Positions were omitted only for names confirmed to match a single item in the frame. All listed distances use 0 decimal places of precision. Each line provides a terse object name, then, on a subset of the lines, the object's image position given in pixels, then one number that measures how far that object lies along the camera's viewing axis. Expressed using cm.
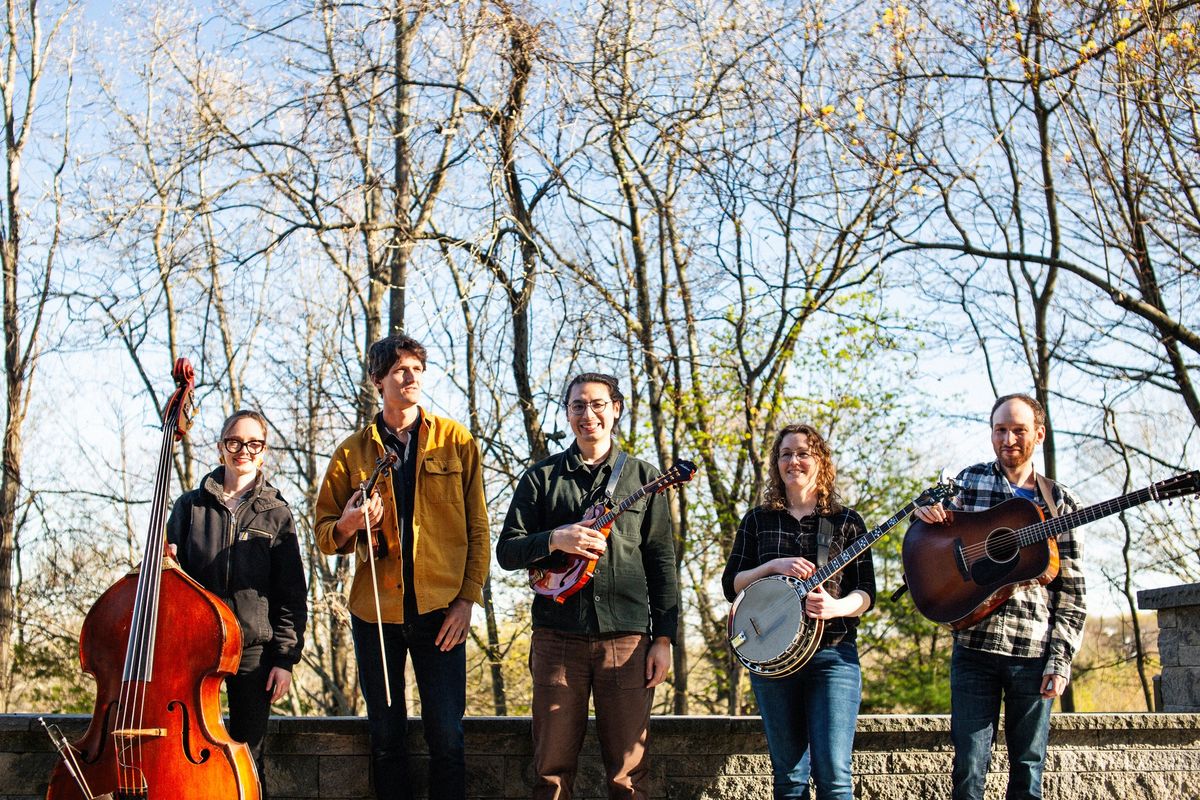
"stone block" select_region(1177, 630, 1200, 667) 530
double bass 346
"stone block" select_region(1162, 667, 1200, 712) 529
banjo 380
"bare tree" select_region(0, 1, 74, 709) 1527
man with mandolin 387
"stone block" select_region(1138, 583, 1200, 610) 536
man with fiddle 396
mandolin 379
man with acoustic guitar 387
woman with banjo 378
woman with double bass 390
